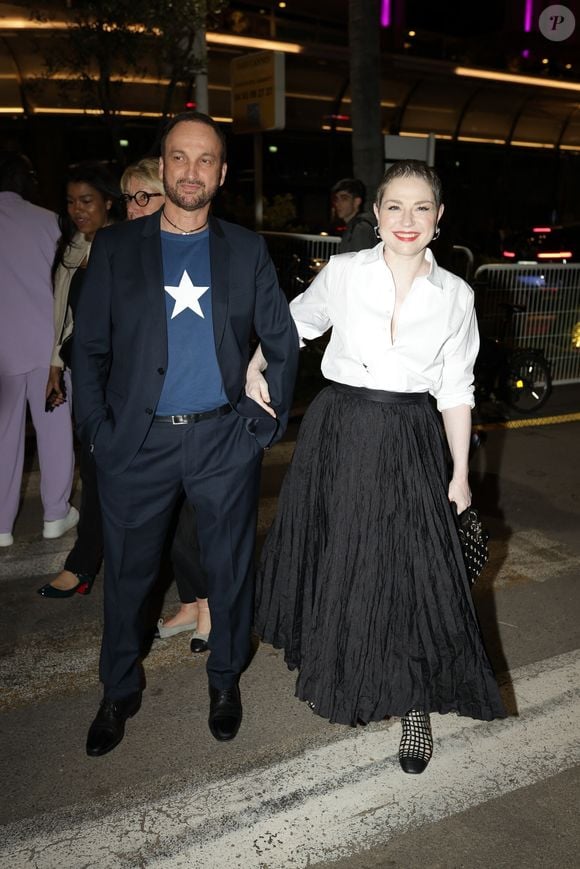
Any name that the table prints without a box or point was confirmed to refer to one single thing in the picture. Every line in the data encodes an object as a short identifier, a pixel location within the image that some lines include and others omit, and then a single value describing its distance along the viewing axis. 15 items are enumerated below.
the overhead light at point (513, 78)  19.34
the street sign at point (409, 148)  9.61
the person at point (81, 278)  4.00
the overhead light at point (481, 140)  20.38
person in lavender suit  4.66
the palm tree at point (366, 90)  8.72
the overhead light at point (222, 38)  11.36
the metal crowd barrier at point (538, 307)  8.77
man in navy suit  2.79
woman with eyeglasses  3.61
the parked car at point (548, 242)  16.08
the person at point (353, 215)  6.33
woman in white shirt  2.90
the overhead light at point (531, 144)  21.34
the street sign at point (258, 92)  10.53
